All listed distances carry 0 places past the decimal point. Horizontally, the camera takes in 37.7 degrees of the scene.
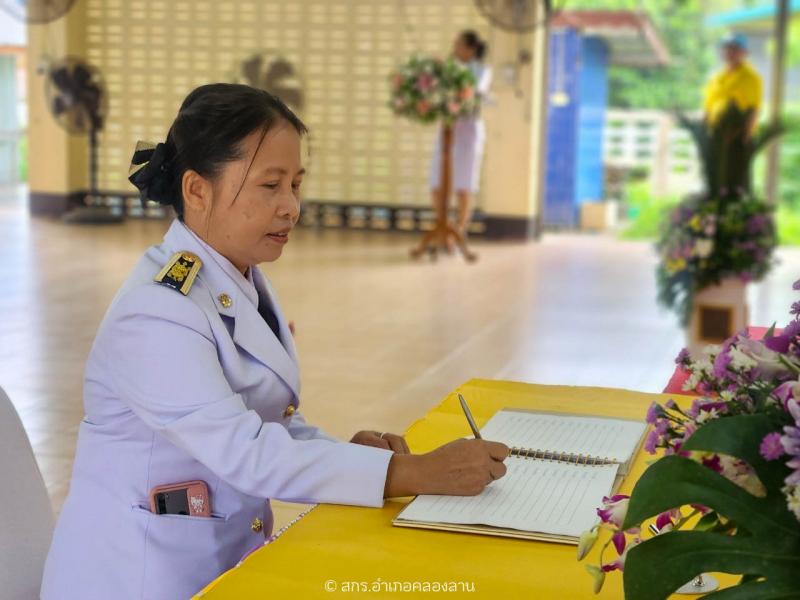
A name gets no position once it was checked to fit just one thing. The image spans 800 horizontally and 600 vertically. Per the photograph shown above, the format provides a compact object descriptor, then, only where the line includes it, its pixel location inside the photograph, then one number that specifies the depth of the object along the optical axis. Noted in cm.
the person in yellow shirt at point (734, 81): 984
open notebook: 128
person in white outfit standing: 912
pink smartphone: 145
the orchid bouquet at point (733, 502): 85
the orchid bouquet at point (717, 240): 498
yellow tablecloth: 112
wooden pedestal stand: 927
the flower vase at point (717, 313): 509
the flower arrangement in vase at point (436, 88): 870
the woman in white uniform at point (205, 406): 139
